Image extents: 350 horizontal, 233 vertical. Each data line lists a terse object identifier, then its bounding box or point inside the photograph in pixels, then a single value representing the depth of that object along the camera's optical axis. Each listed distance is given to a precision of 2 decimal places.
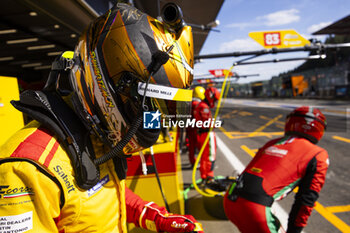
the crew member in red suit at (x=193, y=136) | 4.69
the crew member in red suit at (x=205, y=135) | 4.05
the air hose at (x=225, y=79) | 1.80
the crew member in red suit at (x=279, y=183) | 1.87
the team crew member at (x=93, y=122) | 0.75
